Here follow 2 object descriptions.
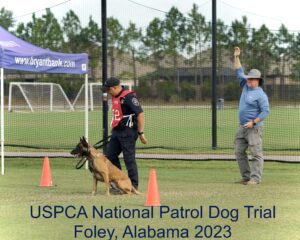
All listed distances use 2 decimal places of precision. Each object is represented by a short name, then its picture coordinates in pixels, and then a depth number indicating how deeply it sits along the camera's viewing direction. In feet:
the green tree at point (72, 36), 115.67
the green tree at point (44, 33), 133.69
